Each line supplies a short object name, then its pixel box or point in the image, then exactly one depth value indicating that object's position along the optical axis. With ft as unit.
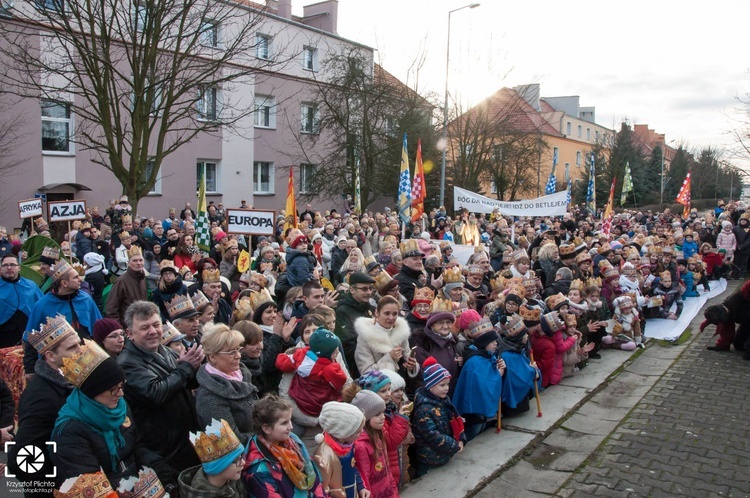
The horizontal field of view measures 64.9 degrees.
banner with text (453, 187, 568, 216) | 55.26
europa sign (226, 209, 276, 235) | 30.71
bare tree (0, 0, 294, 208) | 48.34
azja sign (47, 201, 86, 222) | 37.50
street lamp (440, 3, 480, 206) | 82.12
